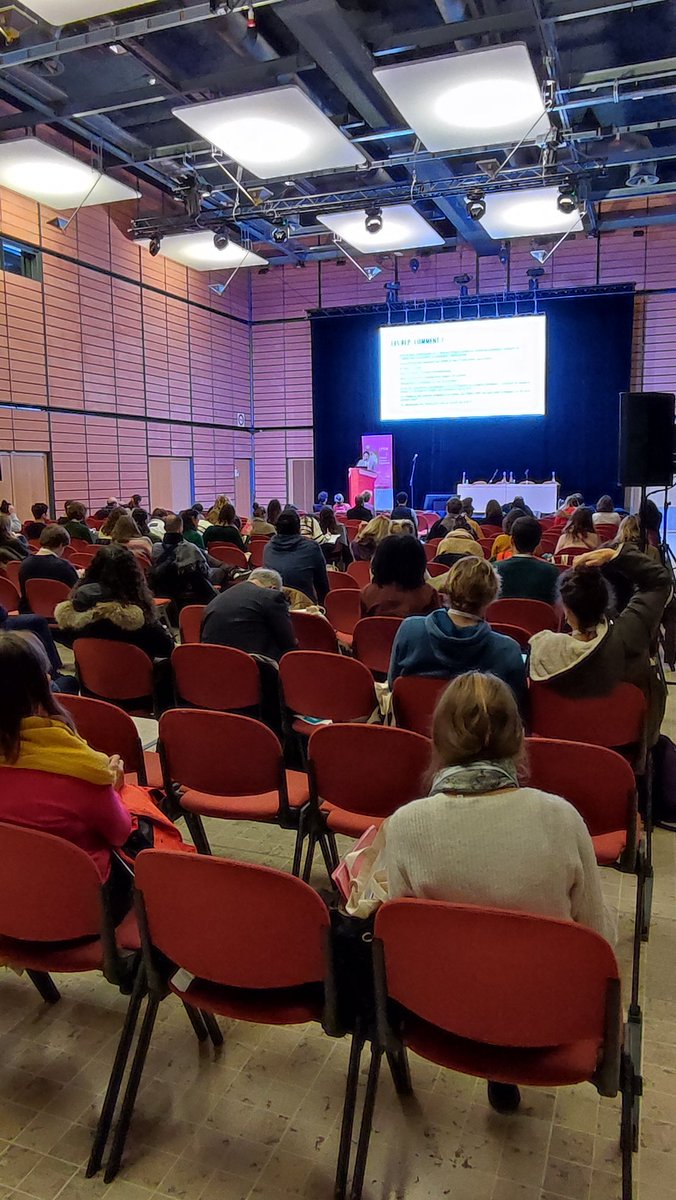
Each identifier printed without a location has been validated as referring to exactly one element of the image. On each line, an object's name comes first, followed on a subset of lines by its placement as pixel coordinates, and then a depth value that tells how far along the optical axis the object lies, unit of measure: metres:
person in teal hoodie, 2.99
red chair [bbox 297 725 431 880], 2.47
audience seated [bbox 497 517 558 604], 5.08
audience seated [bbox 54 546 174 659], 3.99
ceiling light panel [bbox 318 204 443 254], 12.32
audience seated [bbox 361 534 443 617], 4.46
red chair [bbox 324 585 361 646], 5.77
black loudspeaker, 5.77
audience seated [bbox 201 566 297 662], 4.00
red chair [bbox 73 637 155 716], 3.78
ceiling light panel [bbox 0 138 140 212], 9.53
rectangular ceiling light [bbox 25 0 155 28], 6.42
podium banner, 17.48
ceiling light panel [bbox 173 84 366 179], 7.99
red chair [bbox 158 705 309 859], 2.70
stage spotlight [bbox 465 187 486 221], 11.08
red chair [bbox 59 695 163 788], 2.74
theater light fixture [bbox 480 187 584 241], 11.38
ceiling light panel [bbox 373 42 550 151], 7.13
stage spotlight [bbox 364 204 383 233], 11.90
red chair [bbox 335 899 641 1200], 1.41
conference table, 15.02
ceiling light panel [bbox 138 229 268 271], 13.54
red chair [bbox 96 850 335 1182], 1.59
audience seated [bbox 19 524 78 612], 6.04
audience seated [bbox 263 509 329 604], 5.62
